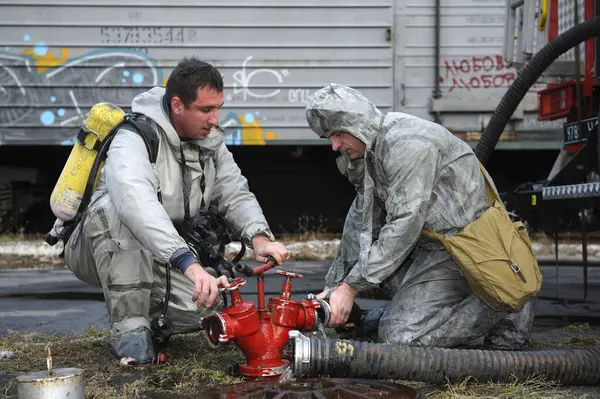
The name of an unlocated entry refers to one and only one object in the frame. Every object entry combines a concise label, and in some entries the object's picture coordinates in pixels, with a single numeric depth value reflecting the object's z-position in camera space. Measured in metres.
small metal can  2.62
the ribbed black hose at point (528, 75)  5.33
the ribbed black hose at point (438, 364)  3.09
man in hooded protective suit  3.45
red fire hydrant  3.26
